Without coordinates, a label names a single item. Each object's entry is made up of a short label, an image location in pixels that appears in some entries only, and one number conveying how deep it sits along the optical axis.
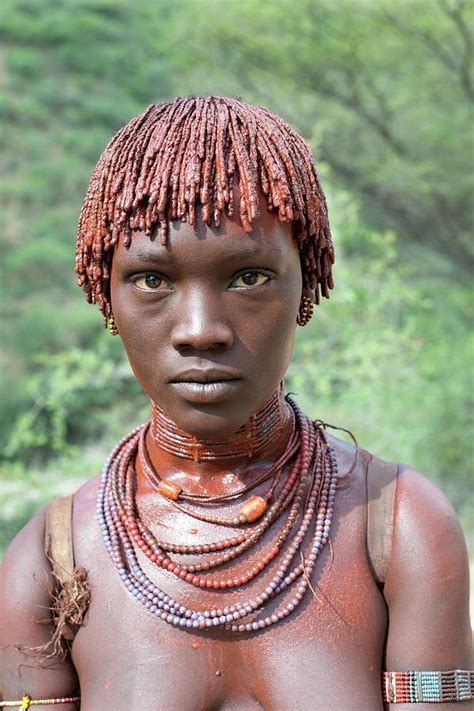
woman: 1.34
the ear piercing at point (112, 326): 1.42
